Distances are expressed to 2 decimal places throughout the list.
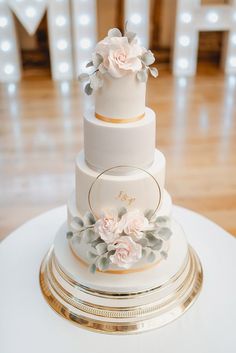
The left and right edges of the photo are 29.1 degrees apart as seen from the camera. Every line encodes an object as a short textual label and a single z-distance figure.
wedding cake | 1.12
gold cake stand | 1.20
